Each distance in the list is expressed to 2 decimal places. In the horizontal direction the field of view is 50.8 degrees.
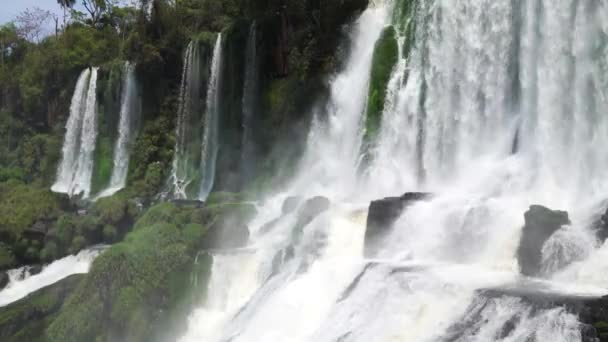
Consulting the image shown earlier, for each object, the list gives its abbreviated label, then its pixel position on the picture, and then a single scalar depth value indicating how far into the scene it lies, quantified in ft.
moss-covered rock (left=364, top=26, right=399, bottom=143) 63.77
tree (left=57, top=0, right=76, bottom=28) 154.40
